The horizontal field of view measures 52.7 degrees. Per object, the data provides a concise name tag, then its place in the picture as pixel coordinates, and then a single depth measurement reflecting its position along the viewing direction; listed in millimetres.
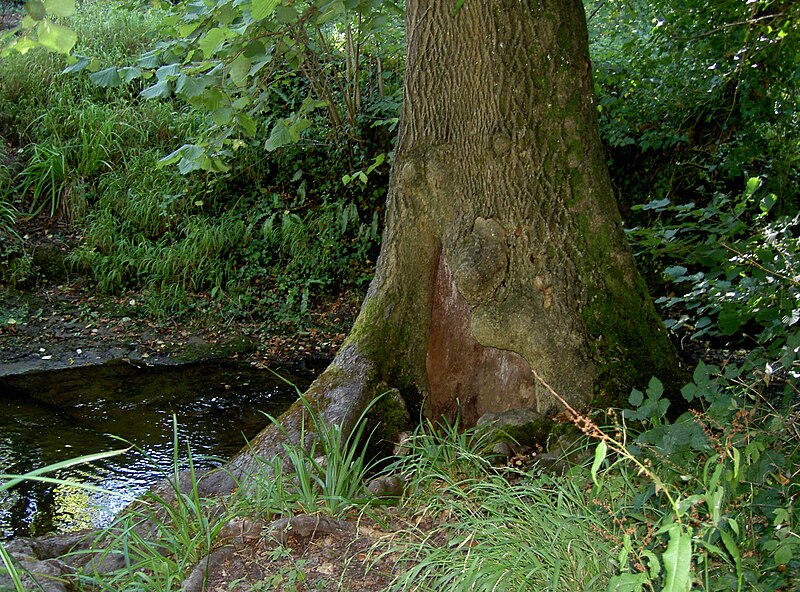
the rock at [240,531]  3164
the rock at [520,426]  4008
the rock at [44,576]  2871
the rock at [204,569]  2869
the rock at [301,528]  3133
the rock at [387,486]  3600
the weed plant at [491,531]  2609
